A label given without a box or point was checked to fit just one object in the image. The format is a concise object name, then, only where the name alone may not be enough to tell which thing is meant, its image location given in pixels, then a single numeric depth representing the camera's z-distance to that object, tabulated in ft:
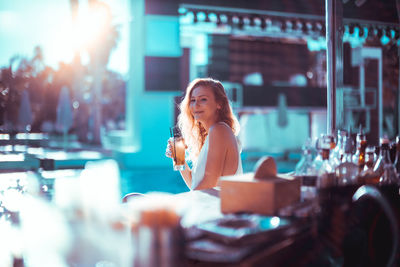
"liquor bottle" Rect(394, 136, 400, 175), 5.24
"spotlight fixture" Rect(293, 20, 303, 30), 25.60
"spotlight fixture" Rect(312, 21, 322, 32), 25.71
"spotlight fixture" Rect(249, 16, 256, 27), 23.80
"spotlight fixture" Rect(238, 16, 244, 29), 23.60
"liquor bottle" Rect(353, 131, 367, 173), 5.28
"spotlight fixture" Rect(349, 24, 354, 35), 20.68
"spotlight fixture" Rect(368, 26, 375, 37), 20.89
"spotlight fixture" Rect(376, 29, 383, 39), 22.14
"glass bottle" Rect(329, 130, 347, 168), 4.75
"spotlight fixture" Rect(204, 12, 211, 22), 22.82
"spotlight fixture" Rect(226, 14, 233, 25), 23.17
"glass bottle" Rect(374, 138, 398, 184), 4.43
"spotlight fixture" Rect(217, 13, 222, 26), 22.86
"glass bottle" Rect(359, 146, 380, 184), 4.39
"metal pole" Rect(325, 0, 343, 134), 6.65
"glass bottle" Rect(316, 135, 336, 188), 4.23
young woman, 6.34
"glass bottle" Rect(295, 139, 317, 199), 4.40
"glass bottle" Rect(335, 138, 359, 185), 4.42
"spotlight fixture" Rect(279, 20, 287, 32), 24.99
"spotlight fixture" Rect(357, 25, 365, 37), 20.27
